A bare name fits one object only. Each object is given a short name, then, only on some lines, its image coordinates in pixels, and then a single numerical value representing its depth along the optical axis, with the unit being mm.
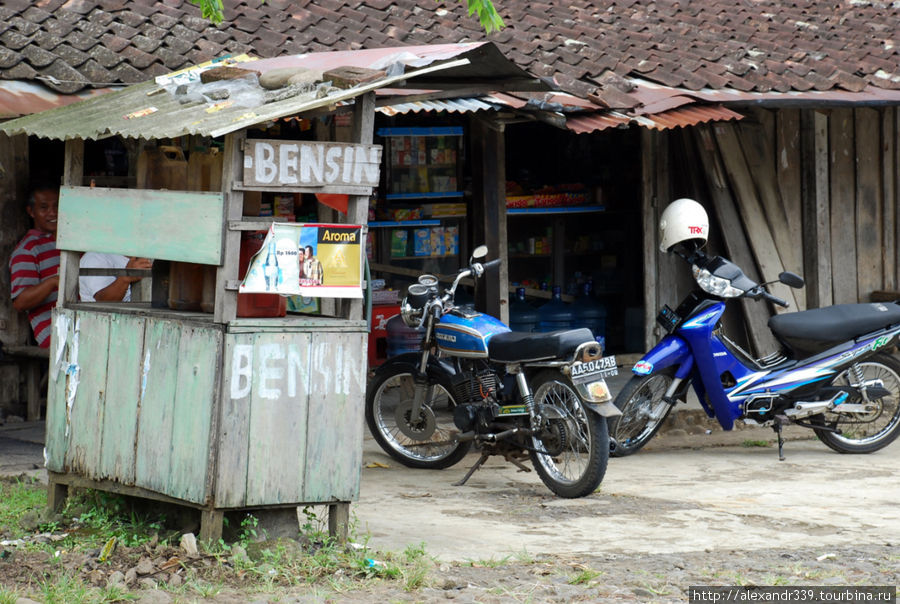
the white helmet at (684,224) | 15347
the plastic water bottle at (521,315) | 20788
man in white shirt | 14423
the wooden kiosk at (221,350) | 9710
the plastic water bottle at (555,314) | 21137
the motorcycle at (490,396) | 12794
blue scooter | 14925
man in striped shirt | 15842
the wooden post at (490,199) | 17922
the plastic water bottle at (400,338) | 18809
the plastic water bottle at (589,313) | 21486
